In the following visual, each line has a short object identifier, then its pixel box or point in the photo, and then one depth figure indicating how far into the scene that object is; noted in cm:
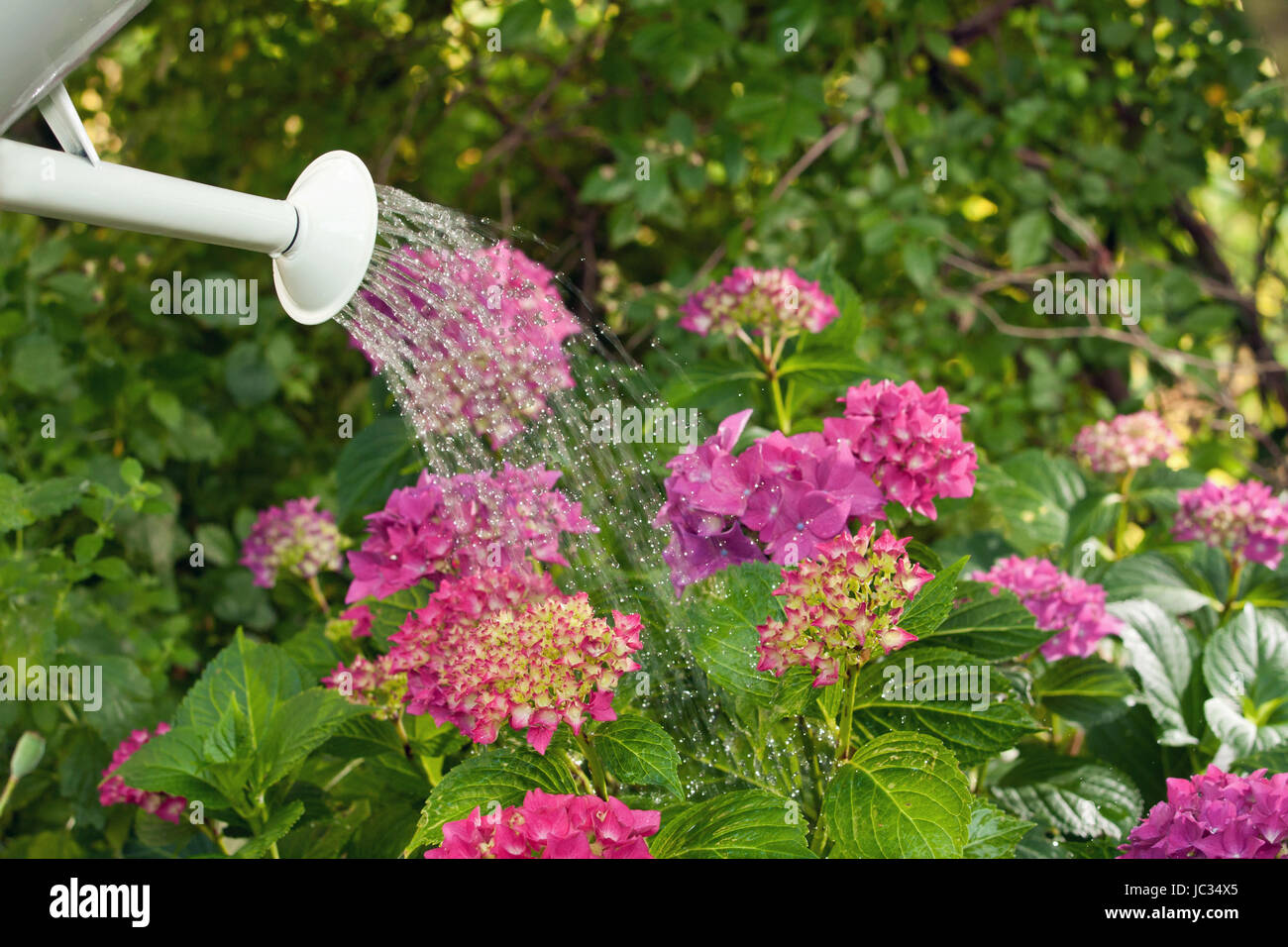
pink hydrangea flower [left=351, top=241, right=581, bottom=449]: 101
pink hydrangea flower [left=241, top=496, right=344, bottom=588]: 141
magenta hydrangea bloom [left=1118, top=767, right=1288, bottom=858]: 77
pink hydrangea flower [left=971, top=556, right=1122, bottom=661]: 112
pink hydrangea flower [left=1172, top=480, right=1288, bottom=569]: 125
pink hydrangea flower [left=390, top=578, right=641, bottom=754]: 74
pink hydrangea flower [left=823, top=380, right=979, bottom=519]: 90
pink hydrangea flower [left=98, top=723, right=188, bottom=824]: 111
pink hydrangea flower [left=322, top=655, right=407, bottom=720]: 95
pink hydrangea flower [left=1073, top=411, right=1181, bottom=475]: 147
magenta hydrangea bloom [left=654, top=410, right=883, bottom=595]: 88
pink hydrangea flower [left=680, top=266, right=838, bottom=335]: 118
